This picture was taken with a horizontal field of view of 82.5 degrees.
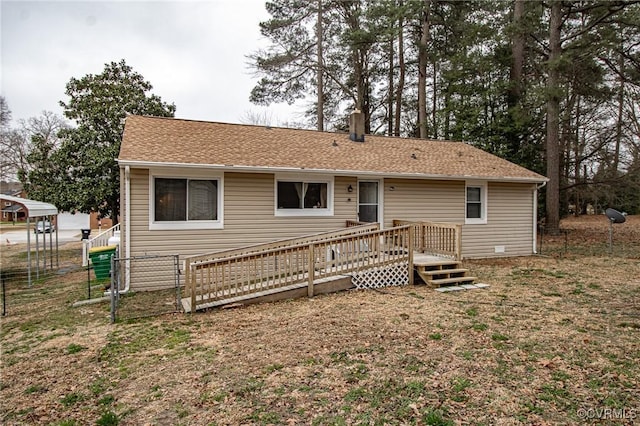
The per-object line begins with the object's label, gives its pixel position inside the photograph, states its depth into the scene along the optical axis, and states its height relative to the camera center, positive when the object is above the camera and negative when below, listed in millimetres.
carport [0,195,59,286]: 9289 -27
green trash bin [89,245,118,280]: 8961 -1278
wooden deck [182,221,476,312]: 6641 -1209
